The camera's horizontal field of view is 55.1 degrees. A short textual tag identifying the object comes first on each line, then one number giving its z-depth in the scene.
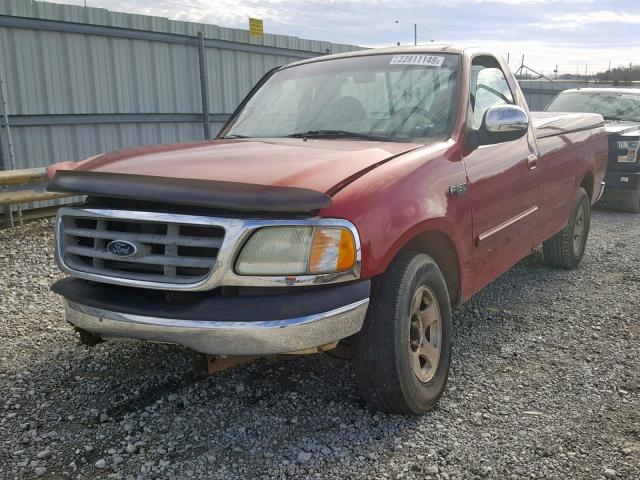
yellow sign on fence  10.69
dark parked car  9.07
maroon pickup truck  2.48
